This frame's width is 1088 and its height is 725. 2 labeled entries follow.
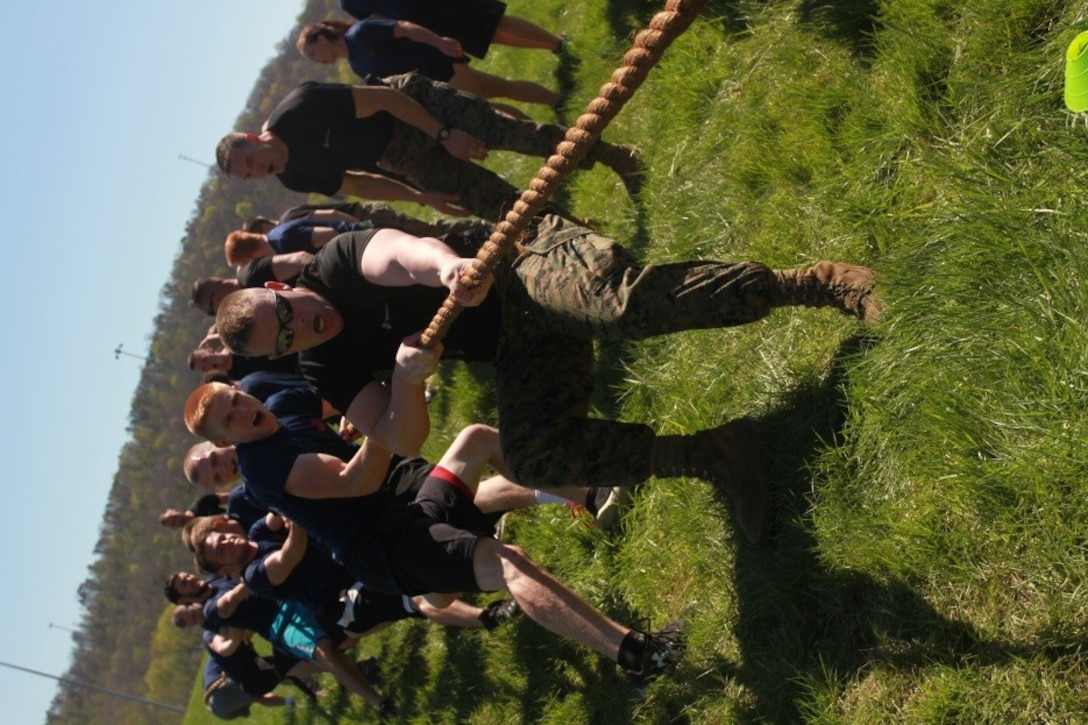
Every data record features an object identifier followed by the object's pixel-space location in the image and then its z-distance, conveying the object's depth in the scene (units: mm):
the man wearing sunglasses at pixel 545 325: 3479
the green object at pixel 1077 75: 2689
